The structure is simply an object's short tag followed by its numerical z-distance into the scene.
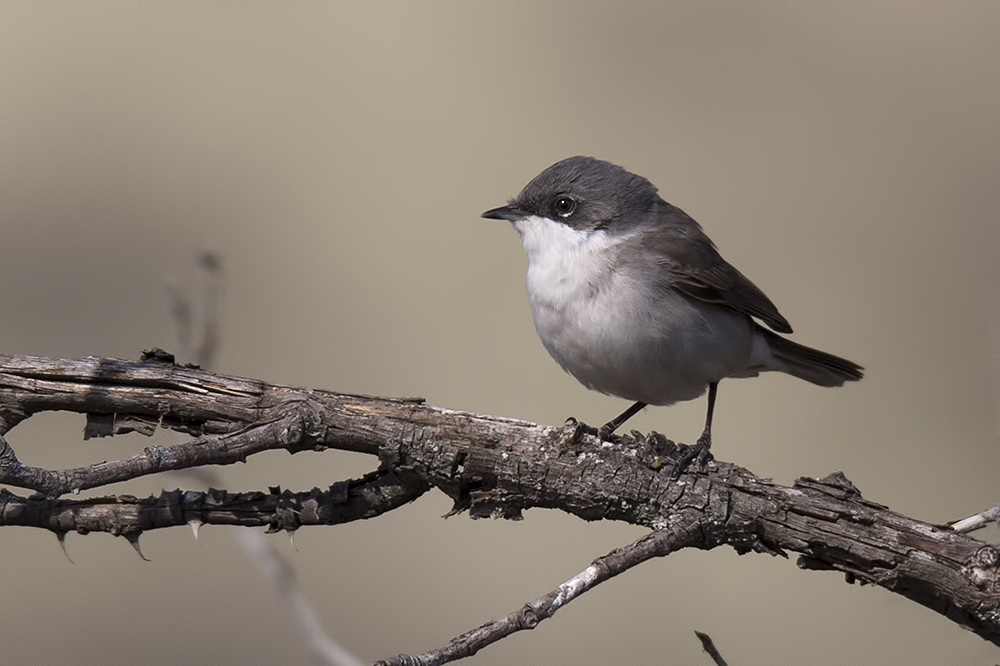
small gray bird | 8.19
